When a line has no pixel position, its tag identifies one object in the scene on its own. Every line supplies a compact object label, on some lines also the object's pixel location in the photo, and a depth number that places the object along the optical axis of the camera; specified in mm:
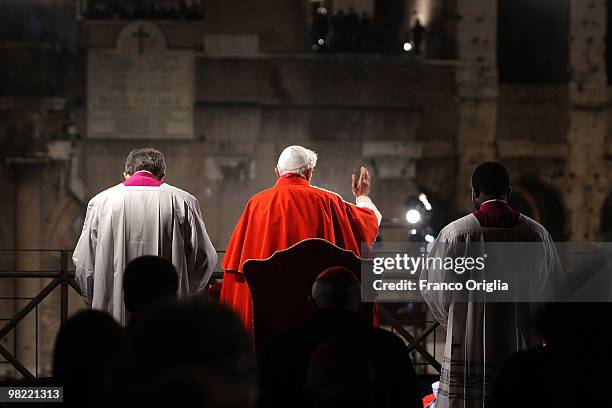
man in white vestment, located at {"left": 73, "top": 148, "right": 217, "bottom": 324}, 13633
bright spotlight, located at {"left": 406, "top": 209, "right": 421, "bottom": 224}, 28719
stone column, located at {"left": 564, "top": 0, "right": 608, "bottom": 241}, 35562
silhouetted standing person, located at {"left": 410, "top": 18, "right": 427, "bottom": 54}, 34625
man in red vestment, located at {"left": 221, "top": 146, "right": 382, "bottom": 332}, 13508
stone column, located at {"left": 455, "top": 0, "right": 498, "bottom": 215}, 35469
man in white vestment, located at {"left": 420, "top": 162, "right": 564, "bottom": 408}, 12227
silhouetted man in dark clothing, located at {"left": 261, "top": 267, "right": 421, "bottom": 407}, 8578
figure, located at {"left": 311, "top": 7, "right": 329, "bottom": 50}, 34750
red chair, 12930
